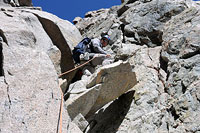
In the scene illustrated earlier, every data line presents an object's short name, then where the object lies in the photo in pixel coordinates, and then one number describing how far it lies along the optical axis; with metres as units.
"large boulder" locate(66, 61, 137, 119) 9.59
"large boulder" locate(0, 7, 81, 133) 6.97
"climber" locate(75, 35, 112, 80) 13.16
